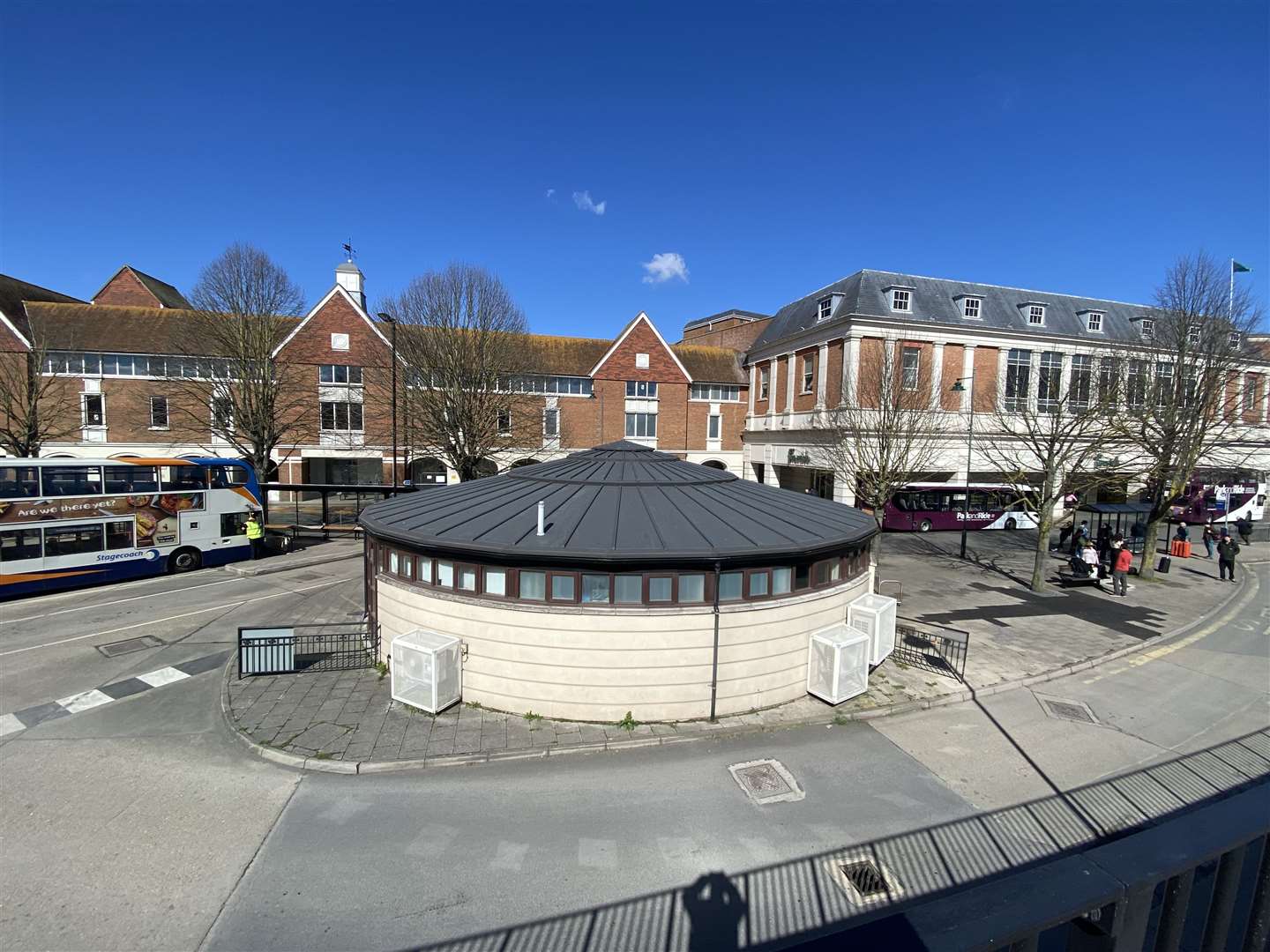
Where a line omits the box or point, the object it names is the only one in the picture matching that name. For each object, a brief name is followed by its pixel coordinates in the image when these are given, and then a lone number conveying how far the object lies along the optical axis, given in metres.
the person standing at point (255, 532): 23.23
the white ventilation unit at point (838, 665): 10.26
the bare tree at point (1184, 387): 20.52
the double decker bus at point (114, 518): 17.42
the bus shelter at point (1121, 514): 24.58
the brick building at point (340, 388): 36.06
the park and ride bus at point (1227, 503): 33.12
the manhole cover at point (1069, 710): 10.48
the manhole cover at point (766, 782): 7.94
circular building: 9.55
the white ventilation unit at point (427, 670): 9.57
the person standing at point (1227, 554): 21.62
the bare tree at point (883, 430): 23.39
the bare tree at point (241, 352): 29.69
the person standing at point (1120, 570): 19.25
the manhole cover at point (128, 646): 13.19
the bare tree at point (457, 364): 30.36
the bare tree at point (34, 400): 27.33
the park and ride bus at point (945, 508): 32.75
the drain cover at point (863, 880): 6.20
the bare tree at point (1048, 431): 19.58
